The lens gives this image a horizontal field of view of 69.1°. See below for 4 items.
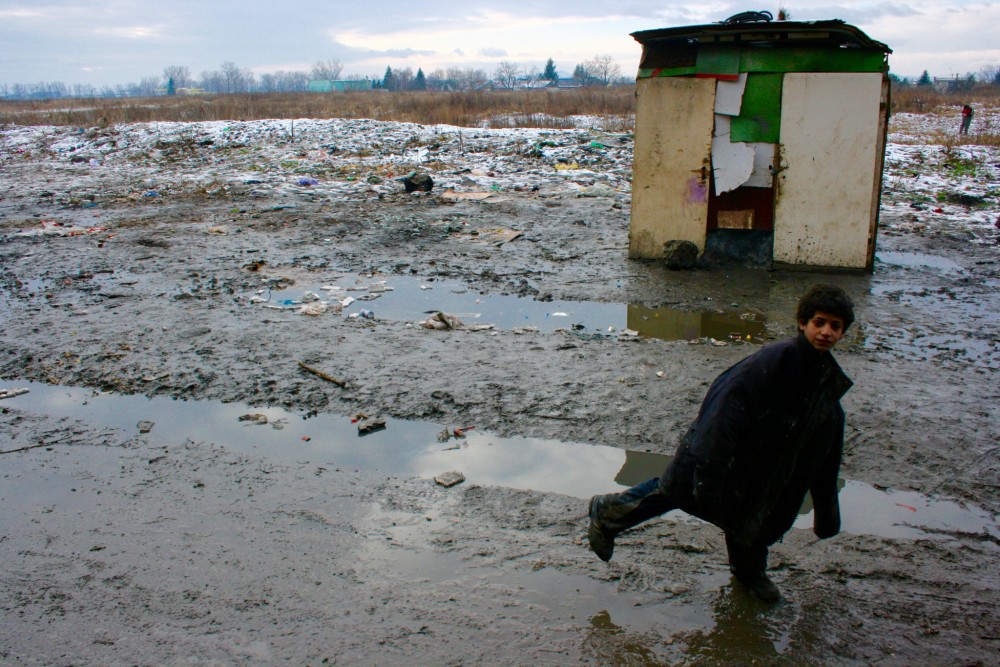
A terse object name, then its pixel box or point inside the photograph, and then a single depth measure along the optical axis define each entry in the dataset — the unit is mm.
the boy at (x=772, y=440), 2369
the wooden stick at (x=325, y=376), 4934
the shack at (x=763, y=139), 7023
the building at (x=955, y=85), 57094
